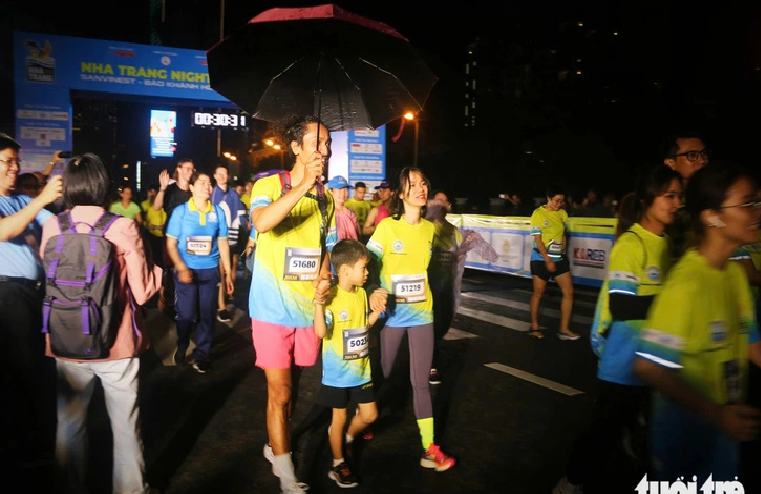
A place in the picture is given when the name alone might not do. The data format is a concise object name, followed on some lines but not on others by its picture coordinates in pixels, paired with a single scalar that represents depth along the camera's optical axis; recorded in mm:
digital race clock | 19328
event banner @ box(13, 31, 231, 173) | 13711
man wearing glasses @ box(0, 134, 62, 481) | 3945
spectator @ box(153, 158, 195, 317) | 7418
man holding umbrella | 3539
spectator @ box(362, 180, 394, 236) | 8734
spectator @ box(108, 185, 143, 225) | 11648
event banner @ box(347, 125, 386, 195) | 17172
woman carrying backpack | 3205
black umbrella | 3422
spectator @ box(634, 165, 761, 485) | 2178
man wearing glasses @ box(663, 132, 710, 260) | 4648
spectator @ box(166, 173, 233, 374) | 6379
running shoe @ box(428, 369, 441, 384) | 6129
